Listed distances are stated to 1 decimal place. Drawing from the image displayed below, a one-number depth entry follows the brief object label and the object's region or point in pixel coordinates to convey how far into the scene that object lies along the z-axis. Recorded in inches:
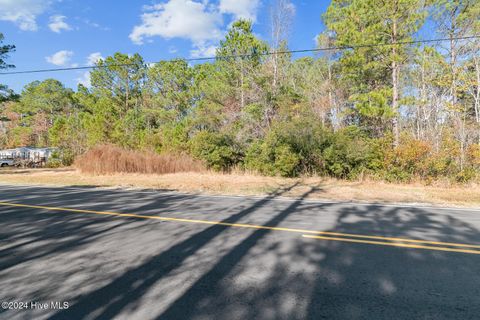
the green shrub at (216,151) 726.5
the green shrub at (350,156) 546.0
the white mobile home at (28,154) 1271.3
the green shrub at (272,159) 601.9
